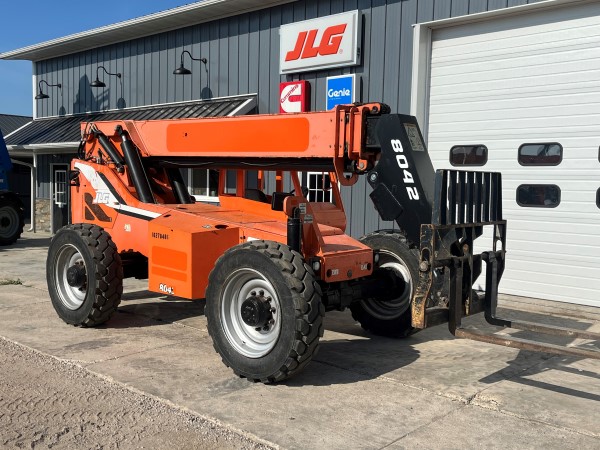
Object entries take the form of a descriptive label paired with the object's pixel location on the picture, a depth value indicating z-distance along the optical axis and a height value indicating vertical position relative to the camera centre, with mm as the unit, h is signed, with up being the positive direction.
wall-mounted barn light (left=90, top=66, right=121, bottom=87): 16406 +2769
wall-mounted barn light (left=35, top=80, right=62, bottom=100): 18912 +2905
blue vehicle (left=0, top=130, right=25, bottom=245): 15602 -693
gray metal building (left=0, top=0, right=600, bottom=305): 9289 +2550
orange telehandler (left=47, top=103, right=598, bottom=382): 4918 -451
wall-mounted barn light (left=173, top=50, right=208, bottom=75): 13922 +2628
